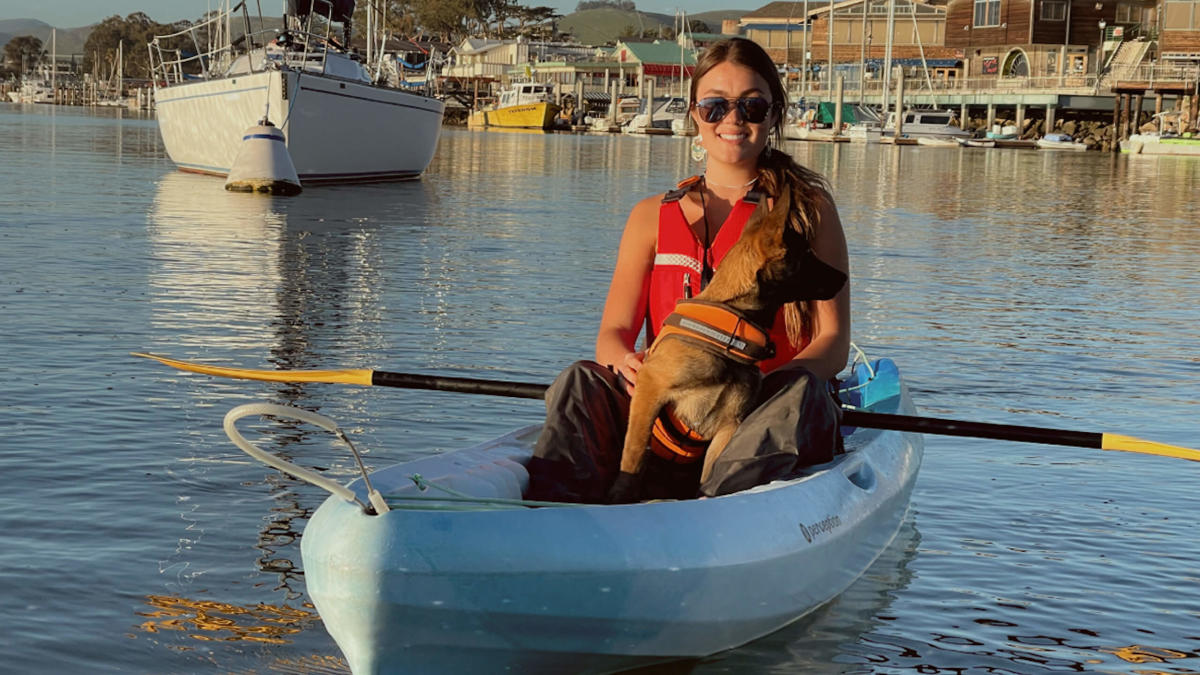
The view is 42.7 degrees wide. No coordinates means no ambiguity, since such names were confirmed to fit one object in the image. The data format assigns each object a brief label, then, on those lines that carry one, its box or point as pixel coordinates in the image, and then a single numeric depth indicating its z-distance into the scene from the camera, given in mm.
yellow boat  102688
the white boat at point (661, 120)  100812
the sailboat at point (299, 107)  29641
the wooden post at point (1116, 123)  65006
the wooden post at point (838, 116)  79062
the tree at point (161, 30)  169125
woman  5395
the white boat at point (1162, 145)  57875
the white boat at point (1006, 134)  73250
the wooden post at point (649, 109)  99562
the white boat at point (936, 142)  72562
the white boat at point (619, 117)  107125
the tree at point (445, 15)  158875
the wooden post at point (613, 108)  109188
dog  5004
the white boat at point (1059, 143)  67688
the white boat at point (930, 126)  73812
